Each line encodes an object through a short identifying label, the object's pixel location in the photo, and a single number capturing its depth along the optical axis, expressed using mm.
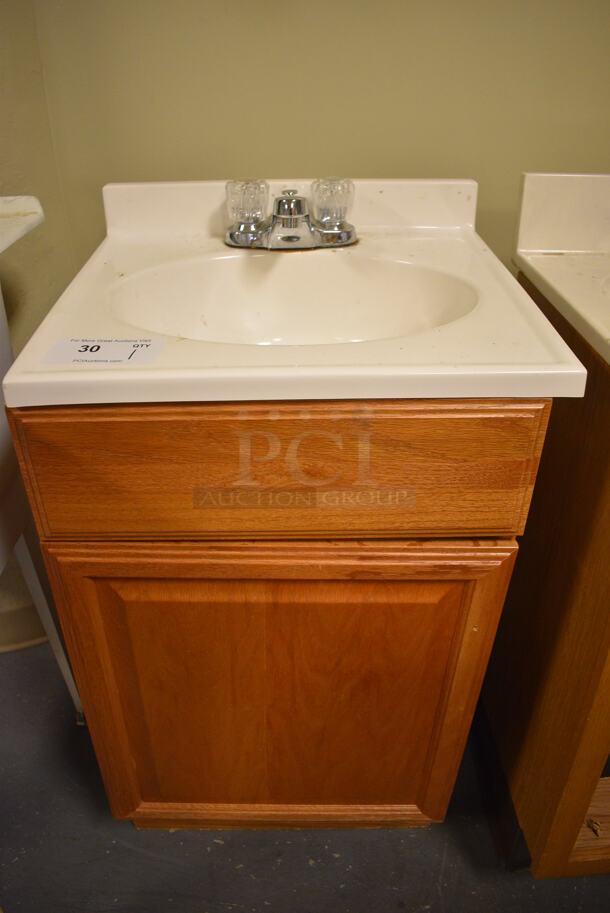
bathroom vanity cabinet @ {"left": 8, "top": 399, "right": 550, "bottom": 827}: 583
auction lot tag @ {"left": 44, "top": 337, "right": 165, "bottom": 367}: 577
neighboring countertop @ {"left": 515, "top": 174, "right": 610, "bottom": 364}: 826
